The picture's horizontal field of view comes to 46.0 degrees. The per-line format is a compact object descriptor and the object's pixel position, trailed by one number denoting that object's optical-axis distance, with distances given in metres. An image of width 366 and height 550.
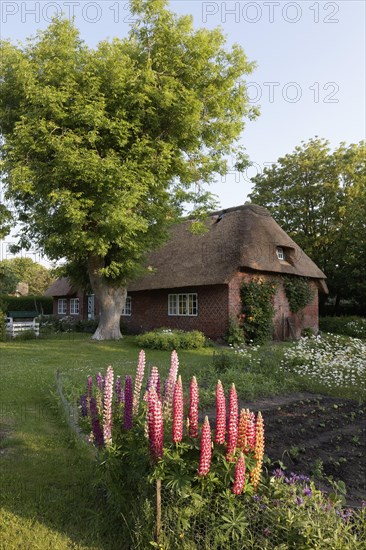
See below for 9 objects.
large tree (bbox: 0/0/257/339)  16.73
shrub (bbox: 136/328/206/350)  17.83
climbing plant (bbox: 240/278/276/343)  20.98
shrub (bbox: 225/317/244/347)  19.98
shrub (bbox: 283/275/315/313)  23.28
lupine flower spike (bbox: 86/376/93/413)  5.21
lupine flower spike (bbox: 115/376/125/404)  4.78
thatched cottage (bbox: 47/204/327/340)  21.11
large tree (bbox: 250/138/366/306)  31.16
